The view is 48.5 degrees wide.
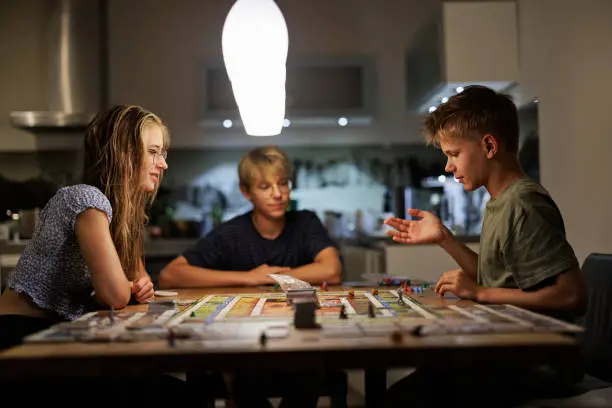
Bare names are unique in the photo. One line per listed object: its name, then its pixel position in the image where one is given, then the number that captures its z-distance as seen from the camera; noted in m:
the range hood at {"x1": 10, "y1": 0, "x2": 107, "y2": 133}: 4.42
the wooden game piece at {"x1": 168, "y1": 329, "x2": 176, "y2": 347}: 1.08
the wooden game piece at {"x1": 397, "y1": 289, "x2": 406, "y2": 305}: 1.58
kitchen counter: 4.28
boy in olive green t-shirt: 1.40
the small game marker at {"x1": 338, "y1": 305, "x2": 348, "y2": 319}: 1.35
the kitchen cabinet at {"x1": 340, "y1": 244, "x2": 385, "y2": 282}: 4.09
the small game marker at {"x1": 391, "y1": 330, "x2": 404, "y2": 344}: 1.08
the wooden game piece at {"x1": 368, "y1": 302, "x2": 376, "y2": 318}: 1.35
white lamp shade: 1.74
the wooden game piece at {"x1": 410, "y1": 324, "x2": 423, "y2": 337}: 1.13
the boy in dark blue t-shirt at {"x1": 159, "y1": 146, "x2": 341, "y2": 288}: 2.59
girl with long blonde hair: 1.53
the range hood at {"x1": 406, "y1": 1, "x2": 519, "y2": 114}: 3.79
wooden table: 1.02
